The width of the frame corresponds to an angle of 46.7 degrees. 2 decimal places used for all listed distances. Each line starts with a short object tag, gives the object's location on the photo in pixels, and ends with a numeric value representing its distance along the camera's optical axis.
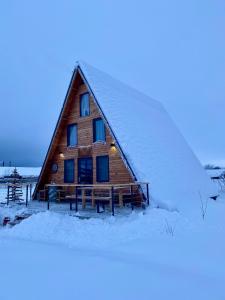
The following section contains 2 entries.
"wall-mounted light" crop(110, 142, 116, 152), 11.97
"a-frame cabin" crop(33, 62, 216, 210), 10.72
